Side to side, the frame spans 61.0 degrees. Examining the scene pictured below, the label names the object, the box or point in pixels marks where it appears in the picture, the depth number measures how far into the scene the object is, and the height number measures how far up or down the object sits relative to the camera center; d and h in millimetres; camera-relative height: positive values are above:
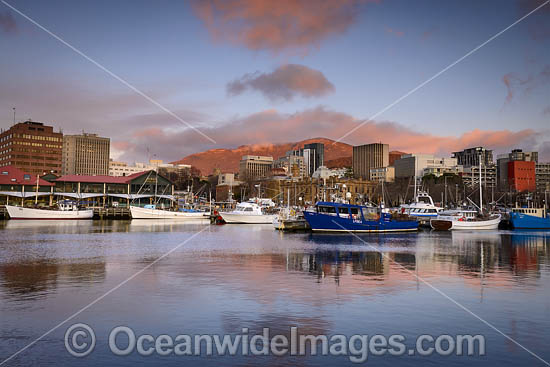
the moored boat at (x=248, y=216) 96250 -1043
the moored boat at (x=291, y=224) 71912 -1974
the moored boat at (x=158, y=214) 112875 -924
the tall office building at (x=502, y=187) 186450 +10718
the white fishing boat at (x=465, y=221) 79188 -1501
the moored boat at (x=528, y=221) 87562 -1506
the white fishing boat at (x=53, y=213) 102312 -777
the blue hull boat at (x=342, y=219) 64625 -1026
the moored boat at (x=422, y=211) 92250 +243
